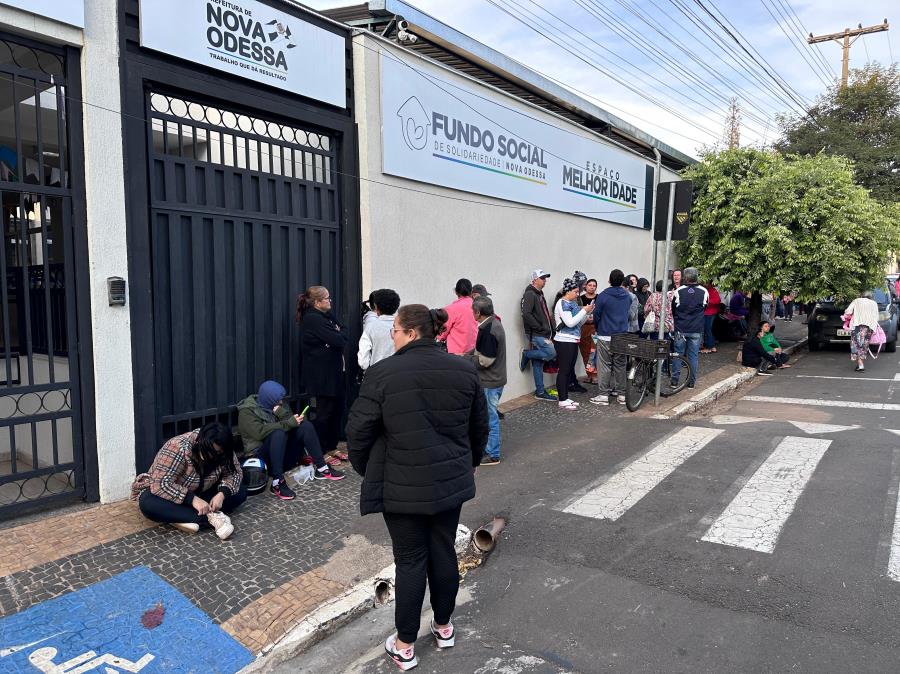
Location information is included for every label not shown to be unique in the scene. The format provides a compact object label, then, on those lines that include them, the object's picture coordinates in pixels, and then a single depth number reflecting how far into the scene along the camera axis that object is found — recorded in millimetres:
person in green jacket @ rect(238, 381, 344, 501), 5582
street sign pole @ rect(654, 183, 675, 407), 9180
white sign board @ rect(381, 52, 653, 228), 7520
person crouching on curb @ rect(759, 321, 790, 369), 12820
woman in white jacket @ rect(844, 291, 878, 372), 12773
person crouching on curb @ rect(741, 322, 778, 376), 12680
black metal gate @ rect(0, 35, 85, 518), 4645
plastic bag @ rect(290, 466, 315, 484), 5836
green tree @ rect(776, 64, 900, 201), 21062
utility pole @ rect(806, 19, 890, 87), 26188
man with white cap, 9656
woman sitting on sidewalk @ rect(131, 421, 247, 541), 4559
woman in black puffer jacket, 3133
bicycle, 8984
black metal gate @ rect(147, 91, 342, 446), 5492
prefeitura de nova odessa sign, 5246
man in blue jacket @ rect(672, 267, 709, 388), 10523
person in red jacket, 15352
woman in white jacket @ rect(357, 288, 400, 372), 6277
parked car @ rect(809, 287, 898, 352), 15172
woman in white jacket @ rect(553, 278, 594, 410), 9156
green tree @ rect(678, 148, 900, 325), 13180
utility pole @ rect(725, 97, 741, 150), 38562
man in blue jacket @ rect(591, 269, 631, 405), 9641
